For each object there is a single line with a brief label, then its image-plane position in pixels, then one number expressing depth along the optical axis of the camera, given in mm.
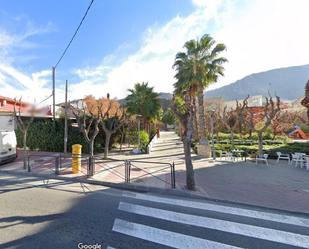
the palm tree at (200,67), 18891
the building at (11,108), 15956
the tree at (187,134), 8047
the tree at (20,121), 12031
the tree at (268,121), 14203
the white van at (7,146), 12789
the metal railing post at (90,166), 9938
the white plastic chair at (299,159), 12656
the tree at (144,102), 26641
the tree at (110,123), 15830
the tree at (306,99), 15239
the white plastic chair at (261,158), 13739
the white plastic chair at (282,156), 14549
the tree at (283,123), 27223
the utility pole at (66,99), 15747
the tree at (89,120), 10091
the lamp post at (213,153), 15633
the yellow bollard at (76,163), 10727
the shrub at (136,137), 23294
